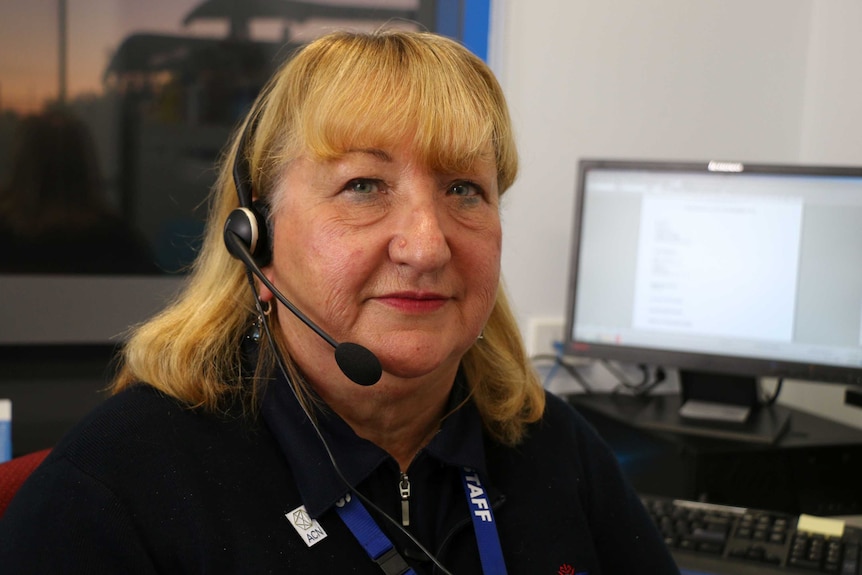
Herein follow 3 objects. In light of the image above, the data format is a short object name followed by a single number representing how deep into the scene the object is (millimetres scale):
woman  902
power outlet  2006
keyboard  1284
